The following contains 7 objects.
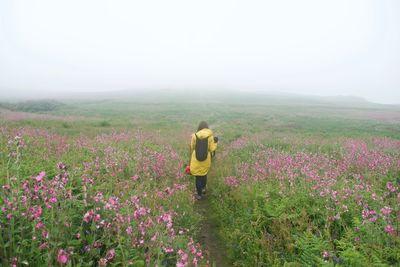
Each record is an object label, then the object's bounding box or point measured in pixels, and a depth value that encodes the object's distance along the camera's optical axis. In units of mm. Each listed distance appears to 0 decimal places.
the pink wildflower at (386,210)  3848
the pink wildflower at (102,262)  2600
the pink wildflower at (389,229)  3768
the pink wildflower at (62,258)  2284
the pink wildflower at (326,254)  3526
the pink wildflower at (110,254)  2945
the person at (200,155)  7750
